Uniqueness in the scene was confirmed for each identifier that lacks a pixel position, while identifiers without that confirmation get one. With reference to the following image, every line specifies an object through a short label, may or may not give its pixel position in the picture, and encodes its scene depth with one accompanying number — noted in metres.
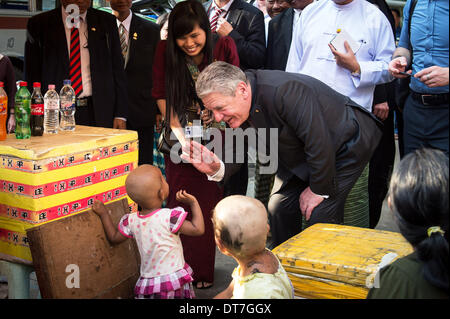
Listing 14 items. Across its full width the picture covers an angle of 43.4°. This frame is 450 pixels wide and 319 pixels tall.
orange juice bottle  2.91
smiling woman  3.32
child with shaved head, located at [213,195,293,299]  2.13
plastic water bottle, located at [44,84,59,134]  3.21
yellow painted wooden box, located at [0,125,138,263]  2.65
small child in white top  2.70
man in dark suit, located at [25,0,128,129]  3.85
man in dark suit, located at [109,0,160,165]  4.51
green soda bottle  2.98
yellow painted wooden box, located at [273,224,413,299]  2.29
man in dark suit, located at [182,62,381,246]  2.72
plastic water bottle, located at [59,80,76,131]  3.29
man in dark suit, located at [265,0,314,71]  4.45
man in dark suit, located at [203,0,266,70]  4.33
